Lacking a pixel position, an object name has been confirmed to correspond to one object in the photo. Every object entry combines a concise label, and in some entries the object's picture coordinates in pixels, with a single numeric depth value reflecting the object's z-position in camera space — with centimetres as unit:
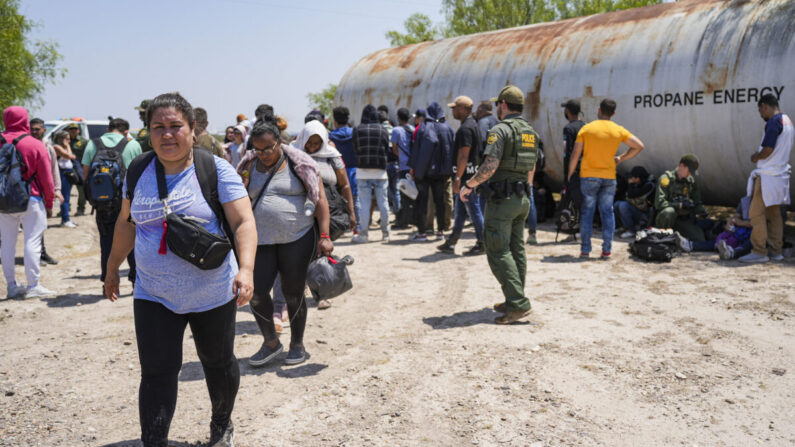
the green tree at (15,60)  1912
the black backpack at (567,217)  904
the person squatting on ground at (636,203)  909
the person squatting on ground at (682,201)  827
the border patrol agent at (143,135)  639
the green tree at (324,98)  4441
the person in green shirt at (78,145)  1278
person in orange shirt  752
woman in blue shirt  279
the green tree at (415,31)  3950
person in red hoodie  641
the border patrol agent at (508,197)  523
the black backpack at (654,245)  755
